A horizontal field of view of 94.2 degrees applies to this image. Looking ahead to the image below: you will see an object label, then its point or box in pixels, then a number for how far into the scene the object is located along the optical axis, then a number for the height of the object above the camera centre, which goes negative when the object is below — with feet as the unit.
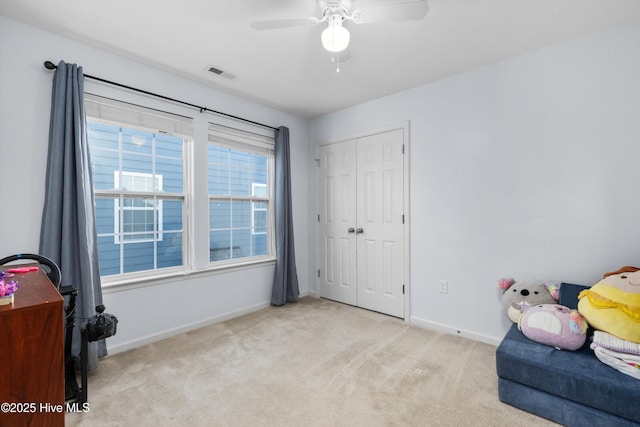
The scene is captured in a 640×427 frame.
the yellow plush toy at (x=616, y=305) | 5.28 -1.73
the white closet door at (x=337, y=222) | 12.46 -0.27
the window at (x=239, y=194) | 11.09 +0.88
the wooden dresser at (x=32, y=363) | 3.07 -1.55
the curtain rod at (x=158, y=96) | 7.13 +3.71
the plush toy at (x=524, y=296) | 7.39 -2.09
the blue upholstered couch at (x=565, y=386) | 4.89 -3.06
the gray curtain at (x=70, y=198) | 7.03 +0.48
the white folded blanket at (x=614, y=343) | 5.17 -2.33
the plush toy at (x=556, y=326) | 5.87 -2.30
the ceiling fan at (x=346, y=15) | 5.44 +3.85
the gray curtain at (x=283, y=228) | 12.35 -0.50
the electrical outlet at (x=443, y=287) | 9.80 -2.38
